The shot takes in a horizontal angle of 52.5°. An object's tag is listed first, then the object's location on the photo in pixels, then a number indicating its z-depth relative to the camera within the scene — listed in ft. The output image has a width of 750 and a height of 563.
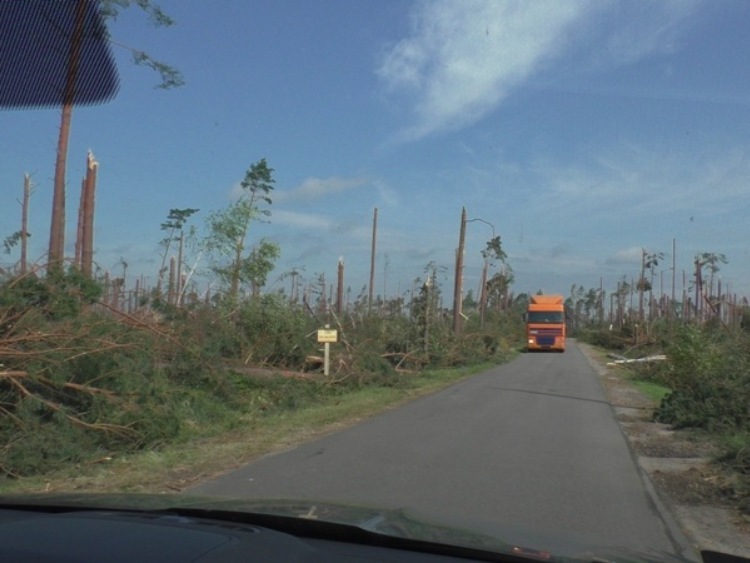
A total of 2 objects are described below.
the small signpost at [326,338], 67.31
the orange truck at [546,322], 161.58
